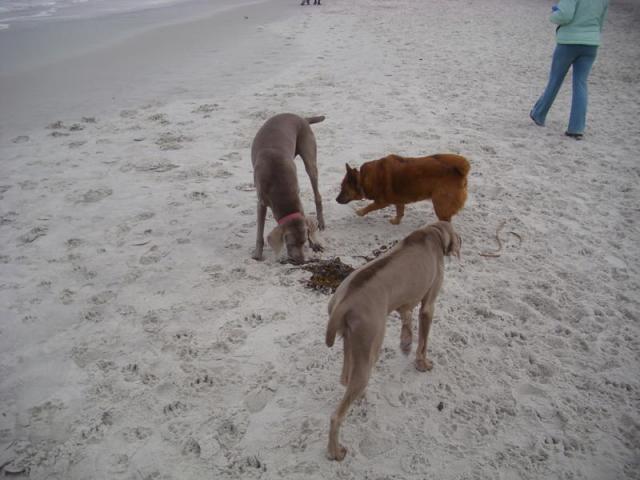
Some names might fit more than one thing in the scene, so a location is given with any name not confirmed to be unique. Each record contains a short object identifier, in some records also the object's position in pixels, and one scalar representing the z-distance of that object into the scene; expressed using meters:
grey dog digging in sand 4.07
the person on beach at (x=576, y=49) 6.59
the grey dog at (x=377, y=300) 2.46
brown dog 4.41
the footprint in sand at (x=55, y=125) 7.07
